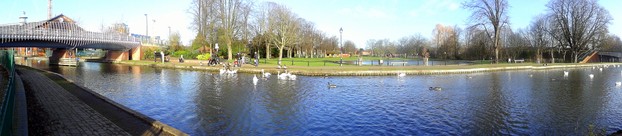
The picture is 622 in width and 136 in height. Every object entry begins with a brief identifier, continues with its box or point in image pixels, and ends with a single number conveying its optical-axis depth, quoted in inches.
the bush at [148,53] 2529.0
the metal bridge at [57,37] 1496.1
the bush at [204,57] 2396.4
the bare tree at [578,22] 2410.2
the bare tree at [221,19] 2256.4
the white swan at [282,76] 1135.6
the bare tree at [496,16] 2026.3
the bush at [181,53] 2570.4
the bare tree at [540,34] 2674.7
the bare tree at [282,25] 2329.0
